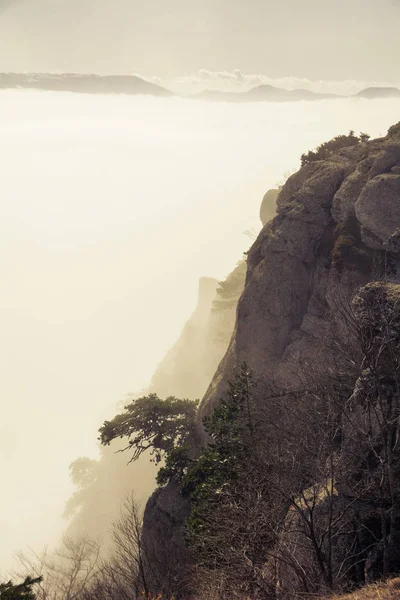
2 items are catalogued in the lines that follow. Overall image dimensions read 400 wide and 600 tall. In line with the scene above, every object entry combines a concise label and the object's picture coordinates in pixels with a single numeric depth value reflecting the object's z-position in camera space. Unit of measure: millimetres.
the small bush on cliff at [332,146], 36031
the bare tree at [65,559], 48531
